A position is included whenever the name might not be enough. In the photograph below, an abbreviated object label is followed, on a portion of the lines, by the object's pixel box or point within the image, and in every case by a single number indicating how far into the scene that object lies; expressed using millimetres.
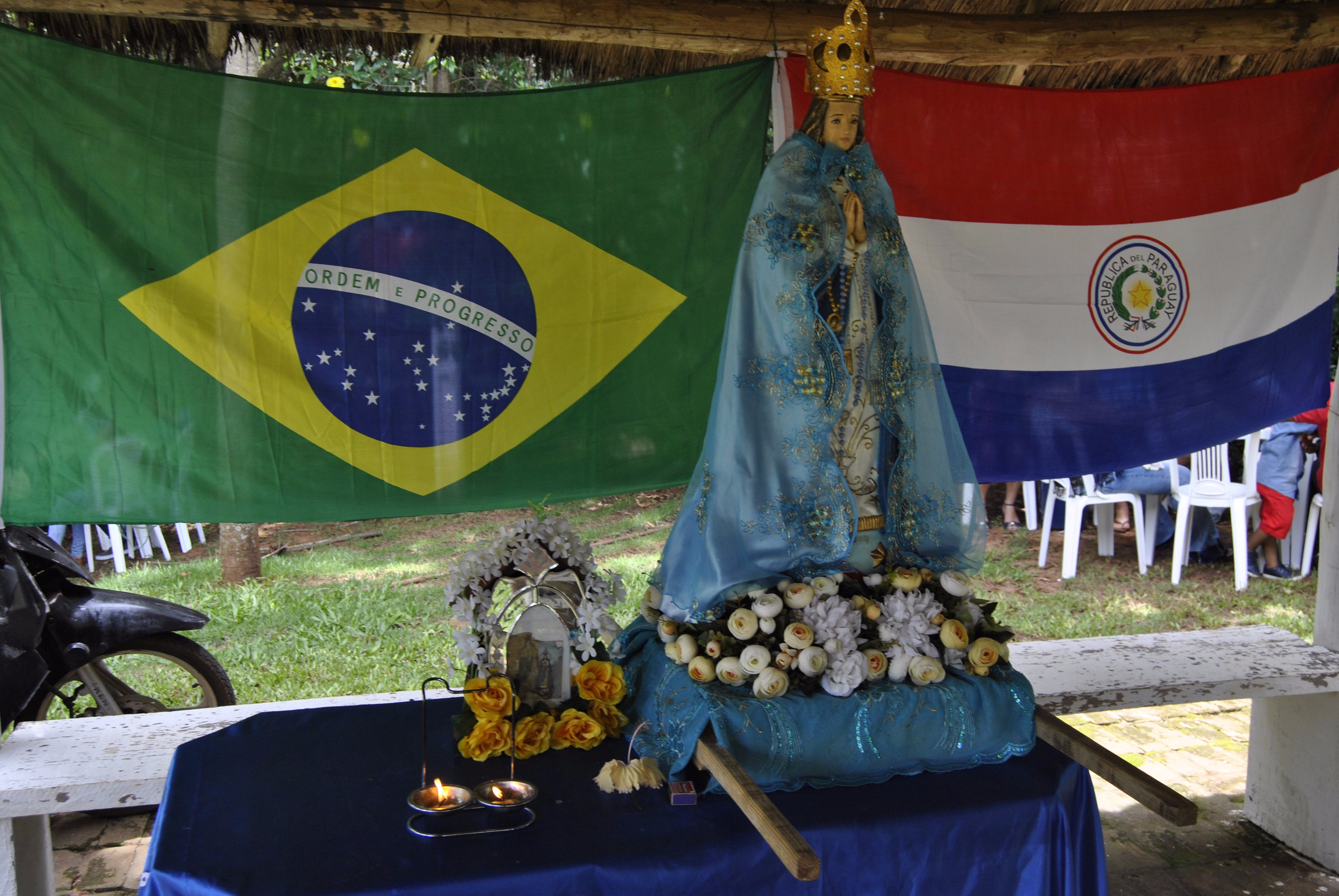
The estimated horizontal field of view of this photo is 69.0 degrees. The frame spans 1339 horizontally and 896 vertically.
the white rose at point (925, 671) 2172
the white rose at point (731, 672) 2125
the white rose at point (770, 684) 2100
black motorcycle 3090
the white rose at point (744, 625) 2137
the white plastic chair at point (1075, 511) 6871
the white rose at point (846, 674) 2133
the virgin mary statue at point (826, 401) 2258
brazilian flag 3133
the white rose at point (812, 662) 2111
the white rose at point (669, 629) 2275
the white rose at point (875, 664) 2172
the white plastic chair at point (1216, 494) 6723
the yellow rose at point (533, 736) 2232
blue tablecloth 1774
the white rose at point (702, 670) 2139
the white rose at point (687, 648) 2176
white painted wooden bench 2535
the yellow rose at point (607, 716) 2342
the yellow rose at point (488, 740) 2193
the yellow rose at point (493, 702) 2209
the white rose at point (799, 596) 2166
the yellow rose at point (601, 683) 2328
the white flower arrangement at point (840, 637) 2131
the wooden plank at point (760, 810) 1656
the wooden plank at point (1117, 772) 1916
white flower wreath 2334
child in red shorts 6621
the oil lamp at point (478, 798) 1941
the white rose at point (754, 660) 2109
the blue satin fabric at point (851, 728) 2064
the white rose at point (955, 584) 2297
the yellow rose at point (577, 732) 2264
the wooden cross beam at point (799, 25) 3074
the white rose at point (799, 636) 2115
